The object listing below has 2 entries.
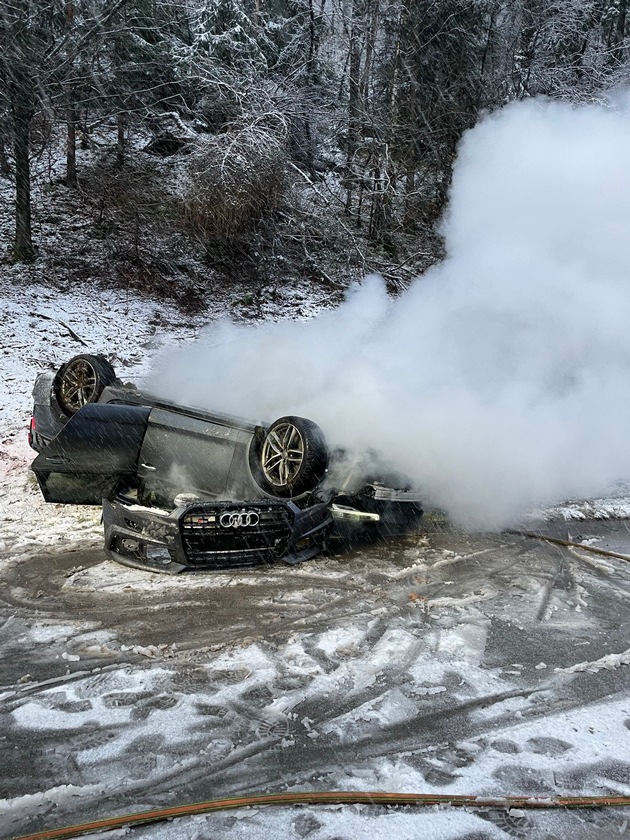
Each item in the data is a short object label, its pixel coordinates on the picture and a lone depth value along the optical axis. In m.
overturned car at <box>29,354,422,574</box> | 5.51
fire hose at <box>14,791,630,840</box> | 3.05
